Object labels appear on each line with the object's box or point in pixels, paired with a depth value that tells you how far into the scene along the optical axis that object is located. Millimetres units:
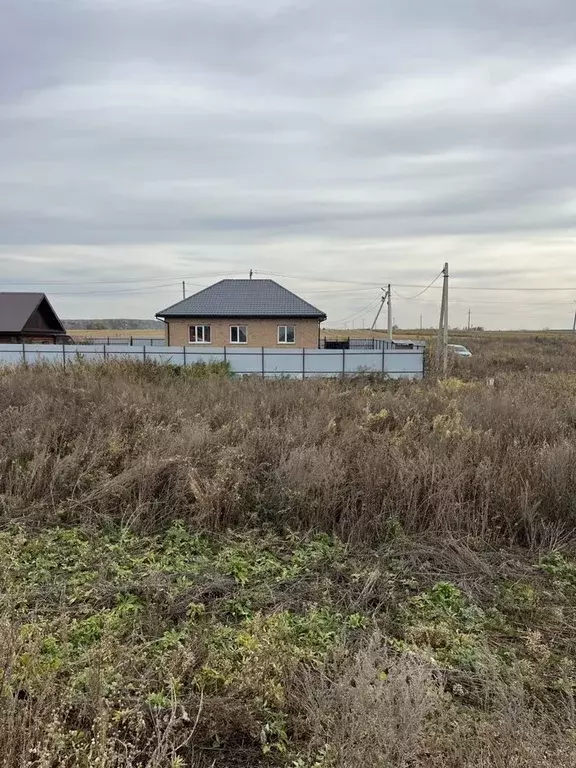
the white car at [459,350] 32747
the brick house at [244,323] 29062
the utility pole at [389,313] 36738
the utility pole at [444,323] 21844
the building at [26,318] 30656
